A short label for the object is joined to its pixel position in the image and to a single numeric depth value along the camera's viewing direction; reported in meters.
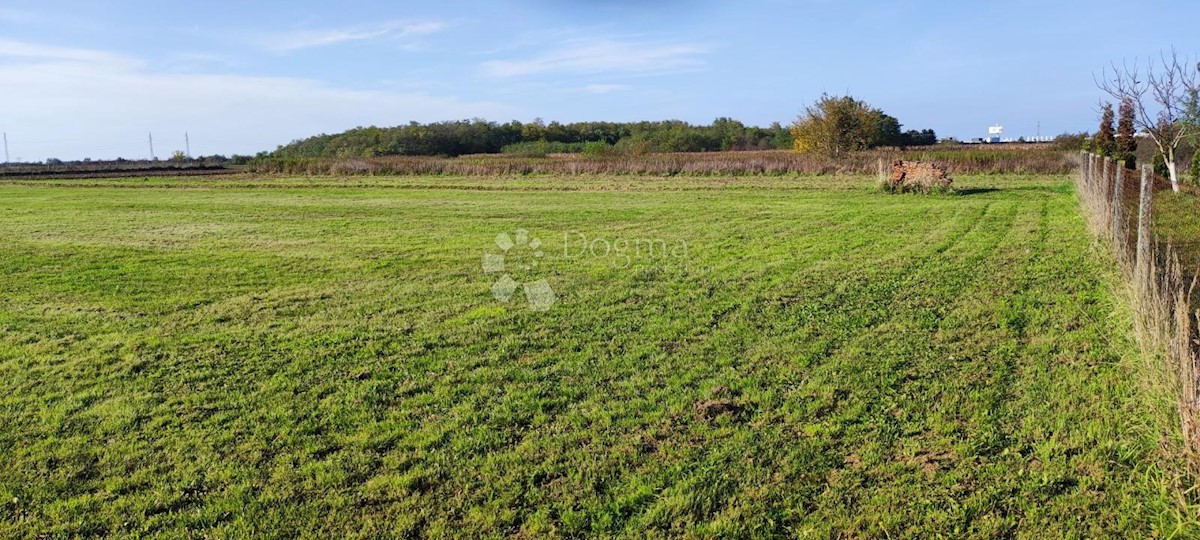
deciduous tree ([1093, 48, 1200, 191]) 20.33
